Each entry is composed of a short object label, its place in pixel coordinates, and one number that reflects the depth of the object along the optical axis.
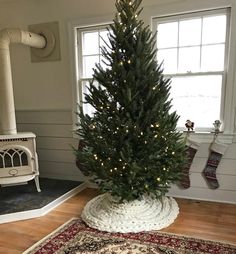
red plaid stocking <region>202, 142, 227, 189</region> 2.78
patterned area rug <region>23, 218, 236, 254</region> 1.98
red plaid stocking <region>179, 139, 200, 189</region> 2.87
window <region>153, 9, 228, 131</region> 2.74
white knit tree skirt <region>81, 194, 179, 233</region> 2.30
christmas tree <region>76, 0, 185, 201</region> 2.26
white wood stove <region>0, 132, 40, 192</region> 2.90
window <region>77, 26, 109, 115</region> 3.23
